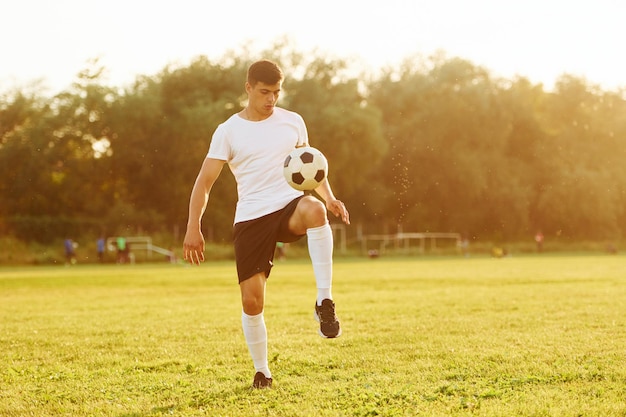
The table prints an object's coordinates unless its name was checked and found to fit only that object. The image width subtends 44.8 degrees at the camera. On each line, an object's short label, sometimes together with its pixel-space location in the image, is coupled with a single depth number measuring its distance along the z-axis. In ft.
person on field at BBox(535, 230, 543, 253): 178.31
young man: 19.33
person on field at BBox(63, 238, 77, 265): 138.72
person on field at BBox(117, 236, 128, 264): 138.92
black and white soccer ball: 19.40
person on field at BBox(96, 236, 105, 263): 143.74
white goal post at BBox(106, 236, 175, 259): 149.69
